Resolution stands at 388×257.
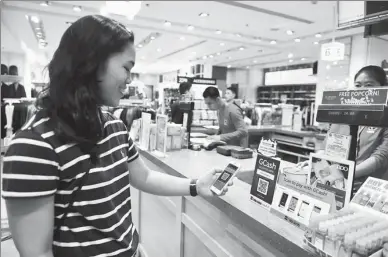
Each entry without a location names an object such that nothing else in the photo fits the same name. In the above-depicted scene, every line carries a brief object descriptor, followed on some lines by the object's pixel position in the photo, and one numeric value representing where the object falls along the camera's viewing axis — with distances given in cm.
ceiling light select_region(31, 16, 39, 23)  778
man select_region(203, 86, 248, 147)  375
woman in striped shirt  76
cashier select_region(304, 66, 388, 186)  140
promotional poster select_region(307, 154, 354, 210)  99
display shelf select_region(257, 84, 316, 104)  1450
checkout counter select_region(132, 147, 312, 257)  105
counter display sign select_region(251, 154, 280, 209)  119
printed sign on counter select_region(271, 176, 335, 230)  98
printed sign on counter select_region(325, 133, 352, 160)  106
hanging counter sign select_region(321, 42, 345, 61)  490
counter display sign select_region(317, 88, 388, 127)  99
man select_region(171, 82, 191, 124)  589
